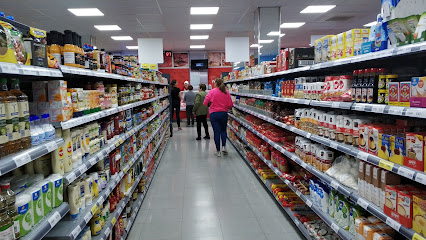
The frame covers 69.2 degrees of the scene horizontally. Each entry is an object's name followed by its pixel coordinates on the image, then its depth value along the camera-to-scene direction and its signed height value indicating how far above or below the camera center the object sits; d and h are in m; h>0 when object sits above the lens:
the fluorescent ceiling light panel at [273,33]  8.47 +1.63
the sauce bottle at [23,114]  1.61 -0.09
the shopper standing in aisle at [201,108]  9.17 -0.43
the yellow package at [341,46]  2.67 +0.40
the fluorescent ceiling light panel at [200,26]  10.70 +2.37
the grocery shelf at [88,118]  2.00 -0.17
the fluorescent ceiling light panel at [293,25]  10.94 +2.43
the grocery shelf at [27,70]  1.37 +0.14
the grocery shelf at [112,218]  2.56 -1.16
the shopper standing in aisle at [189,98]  12.18 -0.17
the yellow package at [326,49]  2.93 +0.41
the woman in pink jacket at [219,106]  6.93 -0.28
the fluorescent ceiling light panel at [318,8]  8.66 +2.39
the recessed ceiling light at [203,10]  8.37 +2.31
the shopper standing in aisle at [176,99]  11.79 -0.19
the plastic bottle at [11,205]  1.44 -0.50
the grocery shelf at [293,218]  3.22 -1.46
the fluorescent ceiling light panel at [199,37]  12.97 +2.42
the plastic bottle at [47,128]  1.84 -0.19
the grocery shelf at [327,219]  2.46 -1.15
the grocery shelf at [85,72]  2.06 +0.18
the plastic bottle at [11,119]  1.50 -0.11
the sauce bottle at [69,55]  2.23 +0.30
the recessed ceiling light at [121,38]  12.71 +2.39
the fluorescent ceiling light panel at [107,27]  10.47 +2.35
